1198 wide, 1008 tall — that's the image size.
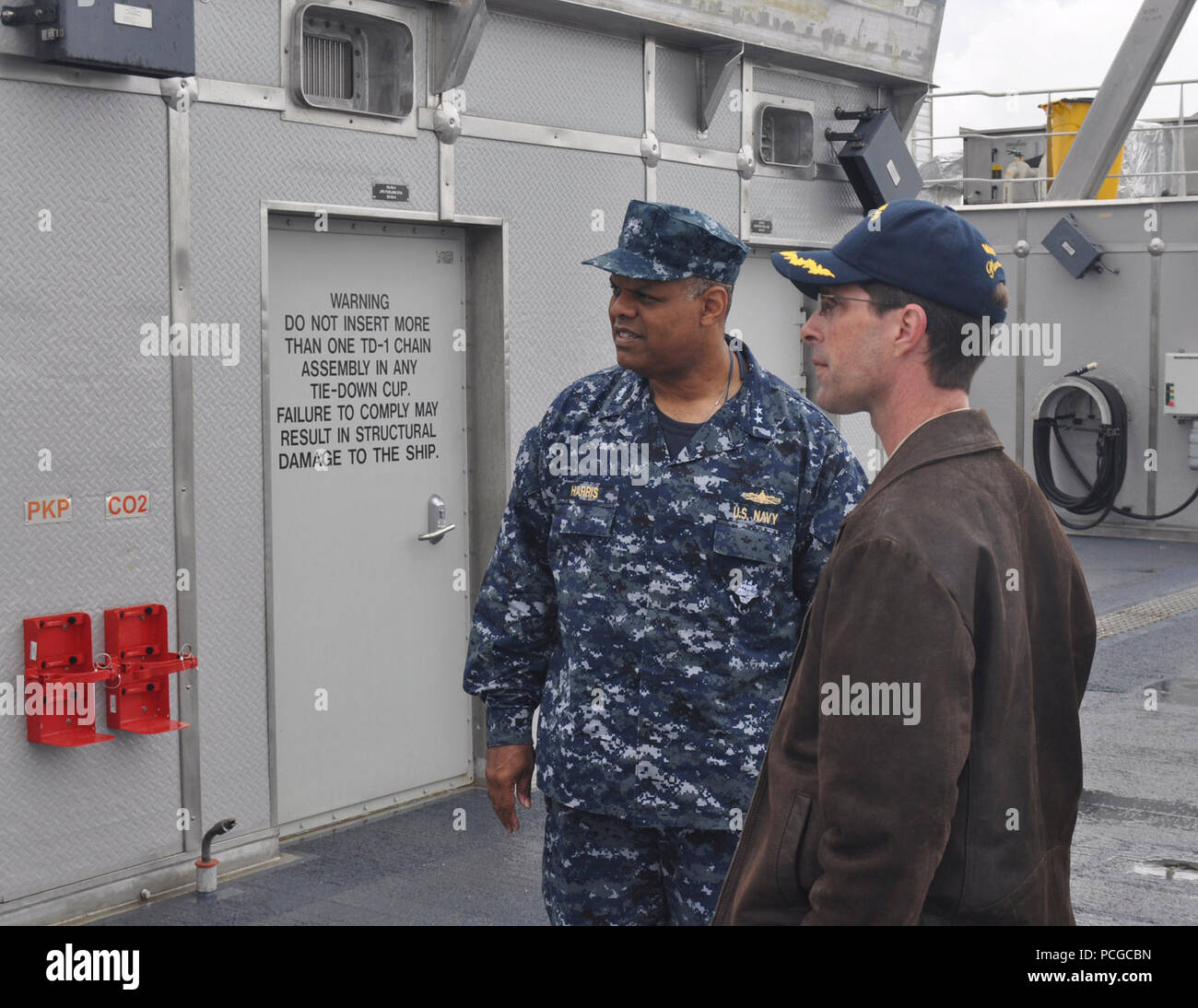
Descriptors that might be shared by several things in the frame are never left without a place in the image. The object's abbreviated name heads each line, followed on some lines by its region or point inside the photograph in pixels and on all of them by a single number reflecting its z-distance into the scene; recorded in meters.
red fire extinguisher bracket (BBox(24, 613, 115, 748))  4.97
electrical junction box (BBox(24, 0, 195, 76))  4.75
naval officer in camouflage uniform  3.33
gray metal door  6.07
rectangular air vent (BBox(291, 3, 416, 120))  5.89
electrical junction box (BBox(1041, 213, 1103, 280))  15.24
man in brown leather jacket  1.98
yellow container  17.53
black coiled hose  15.27
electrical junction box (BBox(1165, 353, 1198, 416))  14.61
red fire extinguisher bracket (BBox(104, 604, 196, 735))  5.22
